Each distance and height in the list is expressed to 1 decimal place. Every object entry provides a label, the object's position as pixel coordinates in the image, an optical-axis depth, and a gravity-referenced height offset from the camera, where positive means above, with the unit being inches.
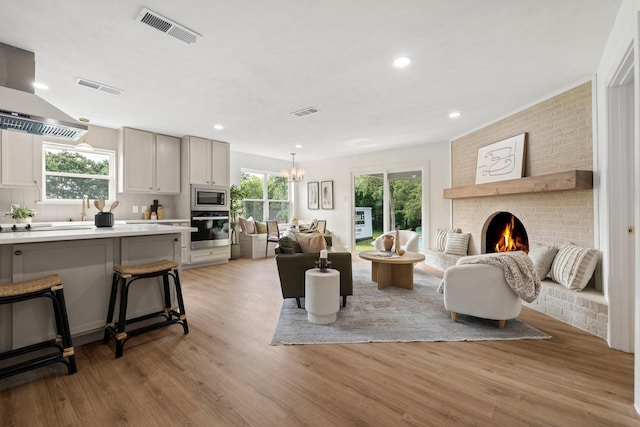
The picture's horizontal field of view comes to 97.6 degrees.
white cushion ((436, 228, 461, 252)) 214.9 -19.2
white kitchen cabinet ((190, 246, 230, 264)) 216.4 -32.1
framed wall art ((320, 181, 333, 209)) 306.0 +22.8
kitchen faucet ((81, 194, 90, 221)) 180.5 +7.2
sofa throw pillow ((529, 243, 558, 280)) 129.3 -21.5
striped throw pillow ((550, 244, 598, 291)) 111.5 -22.2
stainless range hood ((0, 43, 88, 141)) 93.0 +40.2
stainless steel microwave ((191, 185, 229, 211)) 218.4 +14.3
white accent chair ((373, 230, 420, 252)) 198.4 -20.0
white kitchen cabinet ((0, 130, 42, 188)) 149.3 +31.4
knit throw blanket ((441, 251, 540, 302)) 101.5 -22.1
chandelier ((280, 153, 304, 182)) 269.0 +39.4
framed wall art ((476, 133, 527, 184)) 156.1 +32.1
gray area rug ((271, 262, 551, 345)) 100.1 -43.7
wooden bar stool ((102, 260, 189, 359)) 89.6 -29.7
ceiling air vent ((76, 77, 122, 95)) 124.0 +60.2
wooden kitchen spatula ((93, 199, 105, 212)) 114.5 +5.0
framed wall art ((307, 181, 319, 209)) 318.3 +22.8
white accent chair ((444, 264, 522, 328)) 103.8 -30.2
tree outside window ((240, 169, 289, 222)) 289.6 +21.9
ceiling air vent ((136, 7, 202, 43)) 82.2 +59.2
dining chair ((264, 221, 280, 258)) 268.7 -16.6
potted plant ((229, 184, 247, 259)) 257.1 +4.0
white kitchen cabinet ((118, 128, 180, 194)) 194.2 +39.1
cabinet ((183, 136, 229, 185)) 217.6 +44.7
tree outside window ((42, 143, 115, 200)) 176.9 +29.3
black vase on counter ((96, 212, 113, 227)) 116.8 -1.2
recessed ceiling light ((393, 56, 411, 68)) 106.4 +59.3
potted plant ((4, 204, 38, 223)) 153.4 +1.7
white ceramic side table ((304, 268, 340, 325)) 109.4 -32.1
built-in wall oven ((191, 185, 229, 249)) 218.1 -0.4
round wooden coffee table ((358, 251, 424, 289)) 152.4 -32.1
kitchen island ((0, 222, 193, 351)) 79.0 -16.4
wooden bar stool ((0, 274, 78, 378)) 70.6 -30.8
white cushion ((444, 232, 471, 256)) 198.7 -21.8
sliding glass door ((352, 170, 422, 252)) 255.0 +9.9
